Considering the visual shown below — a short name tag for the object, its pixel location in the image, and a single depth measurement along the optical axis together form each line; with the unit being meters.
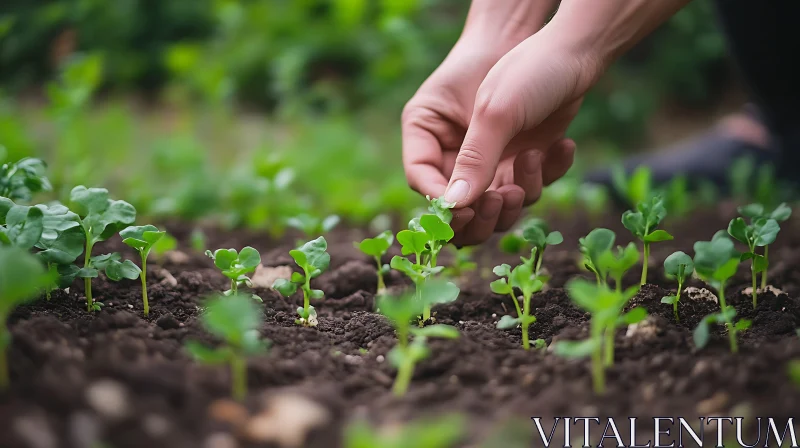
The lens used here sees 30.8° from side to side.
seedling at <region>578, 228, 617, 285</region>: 0.67
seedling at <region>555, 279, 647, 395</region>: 0.60
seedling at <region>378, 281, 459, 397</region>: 0.60
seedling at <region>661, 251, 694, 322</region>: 0.68
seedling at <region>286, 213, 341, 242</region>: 0.79
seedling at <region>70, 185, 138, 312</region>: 0.68
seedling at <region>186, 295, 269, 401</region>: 0.58
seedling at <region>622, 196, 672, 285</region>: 0.69
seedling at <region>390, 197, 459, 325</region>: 0.67
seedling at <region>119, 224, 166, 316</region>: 0.68
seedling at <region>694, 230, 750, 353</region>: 0.64
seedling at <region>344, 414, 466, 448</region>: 0.54
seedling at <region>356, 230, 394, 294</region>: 0.71
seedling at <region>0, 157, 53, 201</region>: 0.72
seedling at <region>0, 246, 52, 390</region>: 0.58
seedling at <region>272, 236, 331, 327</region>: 0.69
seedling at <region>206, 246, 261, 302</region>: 0.68
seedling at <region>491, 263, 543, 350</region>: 0.66
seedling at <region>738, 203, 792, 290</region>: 0.71
